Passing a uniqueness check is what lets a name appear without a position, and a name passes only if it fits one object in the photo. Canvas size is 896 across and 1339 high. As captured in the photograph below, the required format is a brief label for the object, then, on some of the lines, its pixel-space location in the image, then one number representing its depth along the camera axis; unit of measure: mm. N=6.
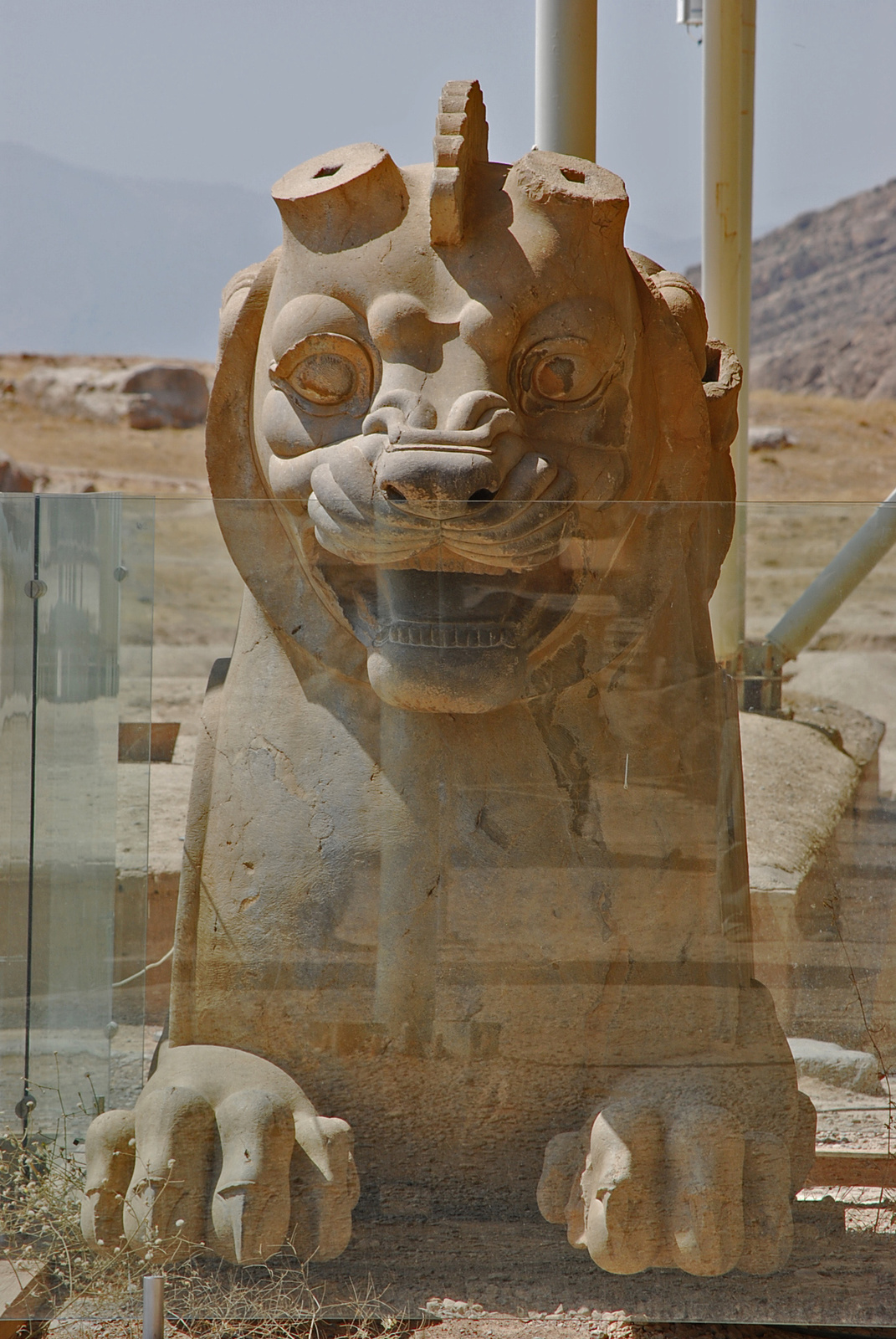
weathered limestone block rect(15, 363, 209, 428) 57049
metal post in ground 11426
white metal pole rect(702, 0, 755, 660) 15898
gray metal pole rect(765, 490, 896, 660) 11476
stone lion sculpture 11395
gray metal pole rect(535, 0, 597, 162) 13455
